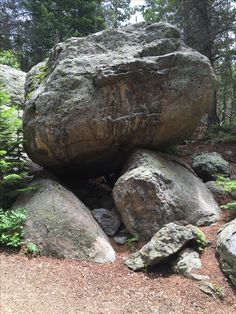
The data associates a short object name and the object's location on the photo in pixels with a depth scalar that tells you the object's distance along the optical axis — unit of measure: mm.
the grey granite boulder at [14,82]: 13516
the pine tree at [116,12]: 34500
